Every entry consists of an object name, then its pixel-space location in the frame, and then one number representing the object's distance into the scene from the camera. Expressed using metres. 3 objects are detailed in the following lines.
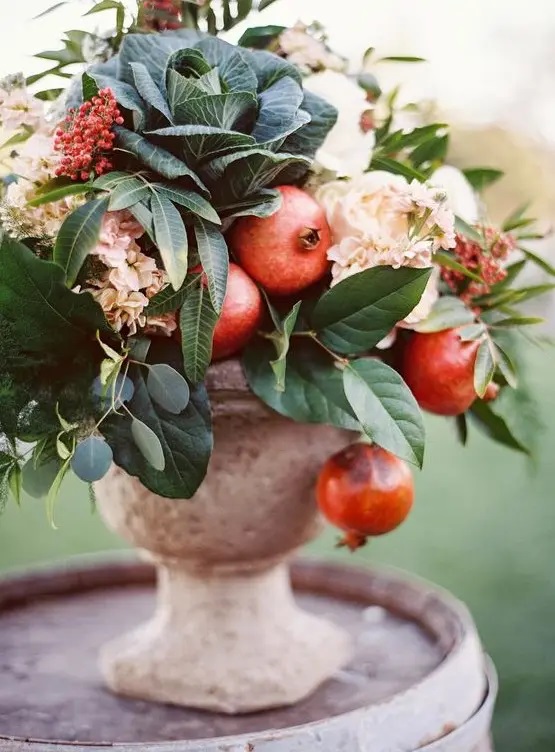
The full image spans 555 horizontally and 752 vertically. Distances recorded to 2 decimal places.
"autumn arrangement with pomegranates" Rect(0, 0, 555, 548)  0.58
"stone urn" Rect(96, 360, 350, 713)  0.72
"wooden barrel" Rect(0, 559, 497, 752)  0.64
